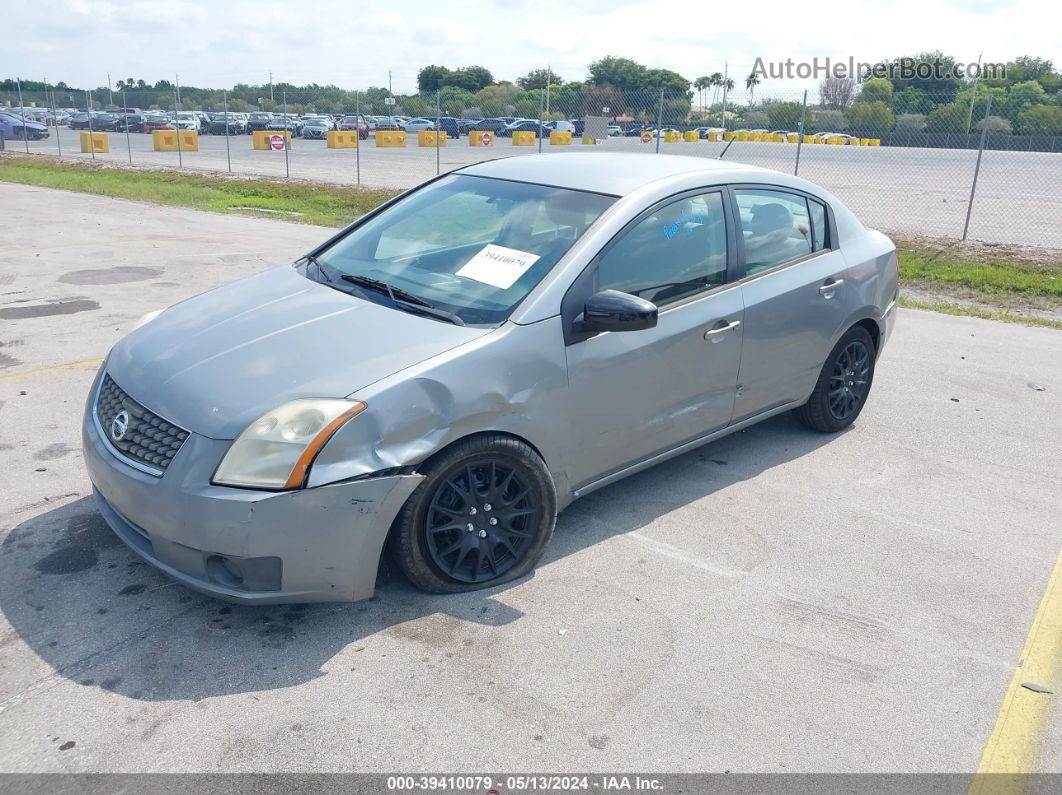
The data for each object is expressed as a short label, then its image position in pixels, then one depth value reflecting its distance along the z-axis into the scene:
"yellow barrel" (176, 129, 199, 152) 36.44
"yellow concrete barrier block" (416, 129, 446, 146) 42.83
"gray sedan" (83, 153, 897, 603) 3.19
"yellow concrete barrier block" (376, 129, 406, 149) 42.87
